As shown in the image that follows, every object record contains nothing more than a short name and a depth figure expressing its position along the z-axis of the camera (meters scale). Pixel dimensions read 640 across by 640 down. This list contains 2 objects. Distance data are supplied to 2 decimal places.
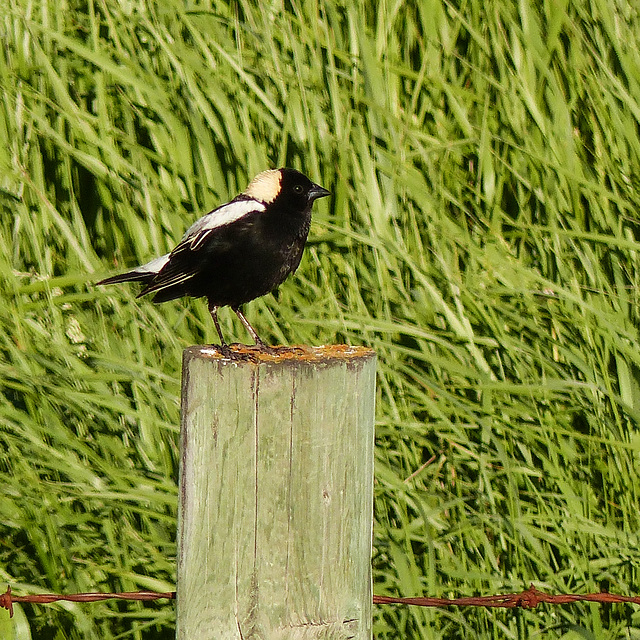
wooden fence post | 3.42
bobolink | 6.26
